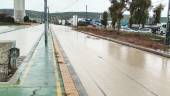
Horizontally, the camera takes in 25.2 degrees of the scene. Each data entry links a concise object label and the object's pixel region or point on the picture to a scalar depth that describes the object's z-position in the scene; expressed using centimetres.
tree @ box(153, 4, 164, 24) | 8792
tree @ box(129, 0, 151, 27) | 5878
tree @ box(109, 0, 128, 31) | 5919
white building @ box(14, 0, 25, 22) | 17475
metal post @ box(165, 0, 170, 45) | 2996
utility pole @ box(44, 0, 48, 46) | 3064
